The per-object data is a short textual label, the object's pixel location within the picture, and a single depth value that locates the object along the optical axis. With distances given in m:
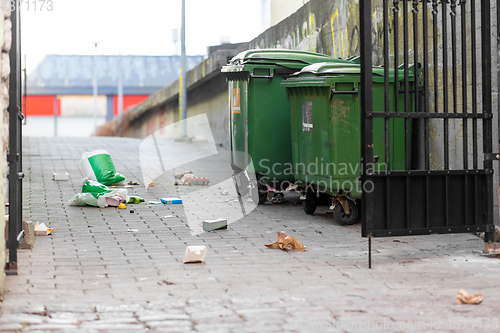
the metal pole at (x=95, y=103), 77.36
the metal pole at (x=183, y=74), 35.37
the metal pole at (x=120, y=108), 67.75
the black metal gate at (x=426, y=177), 9.65
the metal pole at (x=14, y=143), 8.81
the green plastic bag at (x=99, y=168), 18.61
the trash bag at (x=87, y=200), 15.07
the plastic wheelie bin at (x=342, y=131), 12.62
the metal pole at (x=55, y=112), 88.82
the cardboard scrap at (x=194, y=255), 9.56
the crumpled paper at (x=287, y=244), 10.61
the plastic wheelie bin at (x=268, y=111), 15.21
